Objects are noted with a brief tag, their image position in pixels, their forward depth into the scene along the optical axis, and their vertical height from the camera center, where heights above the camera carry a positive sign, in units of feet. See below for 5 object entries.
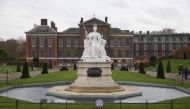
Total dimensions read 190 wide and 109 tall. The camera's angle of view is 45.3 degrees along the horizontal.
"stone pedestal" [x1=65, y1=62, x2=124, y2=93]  50.88 -5.41
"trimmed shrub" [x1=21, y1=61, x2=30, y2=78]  84.83 -5.43
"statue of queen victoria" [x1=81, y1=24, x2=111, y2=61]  53.27 +2.17
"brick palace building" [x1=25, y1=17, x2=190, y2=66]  186.00 +11.90
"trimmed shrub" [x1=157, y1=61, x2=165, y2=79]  86.34 -6.13
